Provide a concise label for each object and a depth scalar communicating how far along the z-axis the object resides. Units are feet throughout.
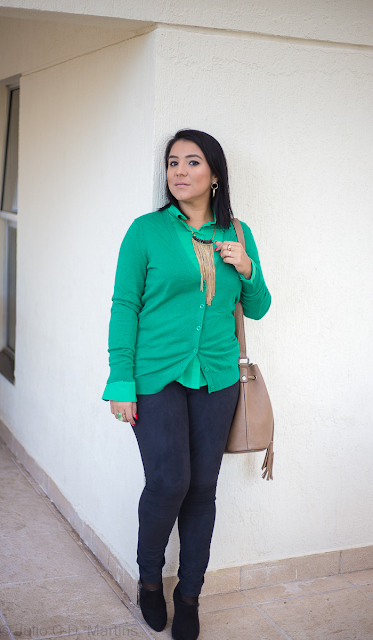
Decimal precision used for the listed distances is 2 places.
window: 14.89
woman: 7.47
